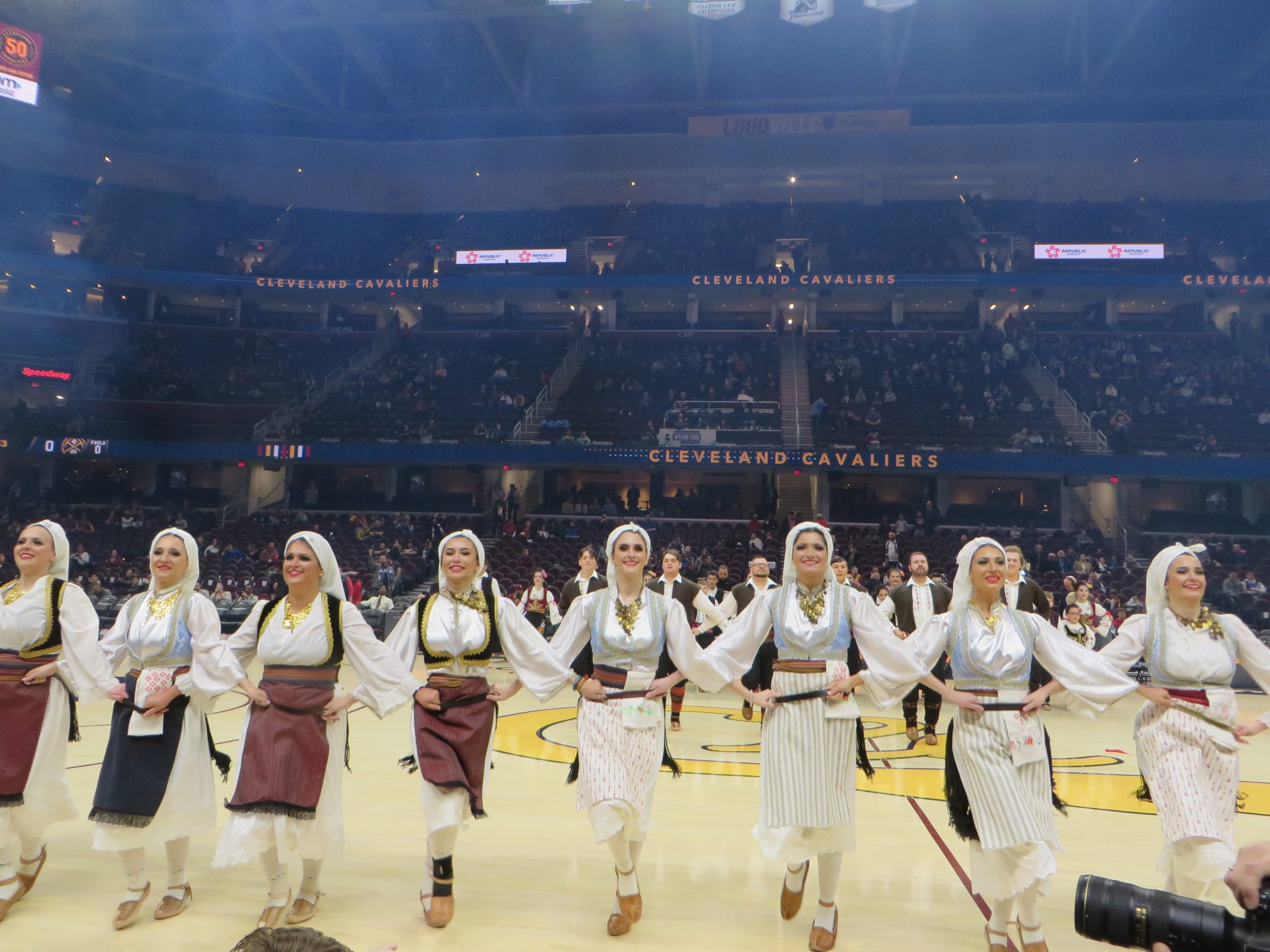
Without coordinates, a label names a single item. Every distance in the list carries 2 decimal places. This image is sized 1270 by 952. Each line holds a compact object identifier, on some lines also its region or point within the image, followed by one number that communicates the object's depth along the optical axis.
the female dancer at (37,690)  4.76
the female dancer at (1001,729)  4.17
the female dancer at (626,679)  4.54
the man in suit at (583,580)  10.82
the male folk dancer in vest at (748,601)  4.97
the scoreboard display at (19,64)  26.27
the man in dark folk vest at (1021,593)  7.23
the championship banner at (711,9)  22.84
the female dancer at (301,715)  4.42
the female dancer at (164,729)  4.54
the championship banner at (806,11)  22.45
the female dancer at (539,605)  14.70
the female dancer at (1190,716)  4.33
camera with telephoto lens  1.47
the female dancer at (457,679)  4.62
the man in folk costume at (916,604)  9.25
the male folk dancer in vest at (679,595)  8.55
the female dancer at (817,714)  4.54
